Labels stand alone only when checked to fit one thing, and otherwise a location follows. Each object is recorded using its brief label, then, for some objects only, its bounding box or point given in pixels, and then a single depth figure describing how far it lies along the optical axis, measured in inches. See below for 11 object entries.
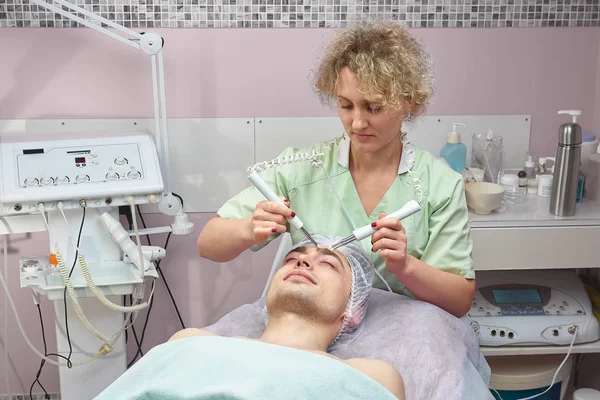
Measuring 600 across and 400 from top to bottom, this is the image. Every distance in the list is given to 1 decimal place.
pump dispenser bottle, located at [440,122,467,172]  96.7
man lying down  53.7
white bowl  86.9
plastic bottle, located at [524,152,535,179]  96.1
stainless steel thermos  84.7
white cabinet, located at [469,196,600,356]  85.9
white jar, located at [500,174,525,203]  93.4
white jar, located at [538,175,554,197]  93.3
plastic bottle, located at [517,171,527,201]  95.6
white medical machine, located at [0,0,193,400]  81.1
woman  67.6
